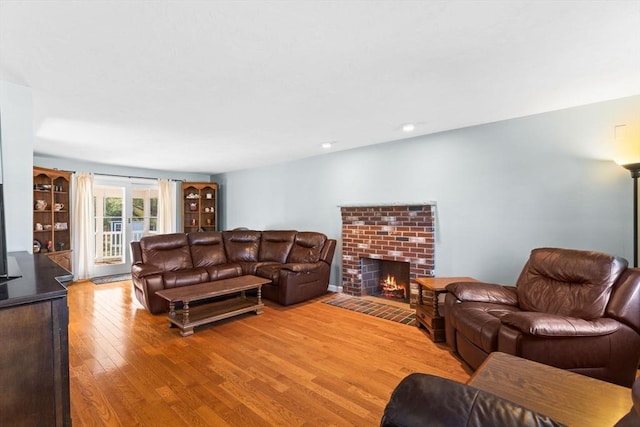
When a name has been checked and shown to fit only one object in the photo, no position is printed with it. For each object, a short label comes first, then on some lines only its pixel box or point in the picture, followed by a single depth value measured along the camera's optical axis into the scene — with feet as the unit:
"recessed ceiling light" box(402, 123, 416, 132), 11.12
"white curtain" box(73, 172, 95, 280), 17.78
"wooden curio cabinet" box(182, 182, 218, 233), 22.79
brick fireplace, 12.61
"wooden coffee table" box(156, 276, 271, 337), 10.14
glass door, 19.29
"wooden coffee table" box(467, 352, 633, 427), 3.31
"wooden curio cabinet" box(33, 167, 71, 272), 16.22
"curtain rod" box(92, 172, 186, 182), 19.11
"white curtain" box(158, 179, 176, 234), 21.33
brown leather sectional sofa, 12.66
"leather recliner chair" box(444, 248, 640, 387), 6.16
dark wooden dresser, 3.79
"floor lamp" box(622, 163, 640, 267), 7.98
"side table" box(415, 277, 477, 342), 9.48
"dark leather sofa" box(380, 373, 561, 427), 2.06
